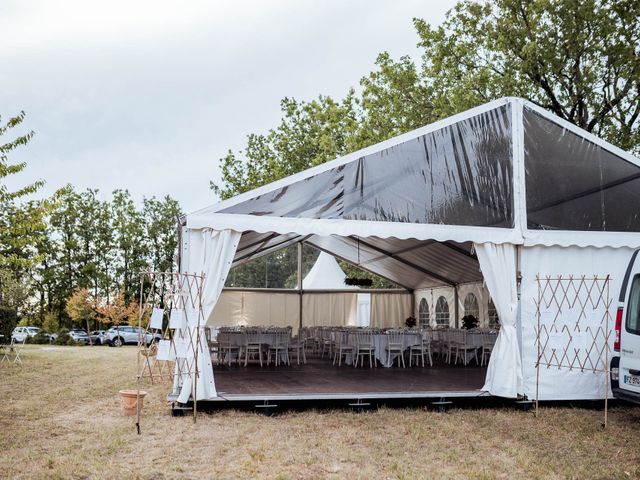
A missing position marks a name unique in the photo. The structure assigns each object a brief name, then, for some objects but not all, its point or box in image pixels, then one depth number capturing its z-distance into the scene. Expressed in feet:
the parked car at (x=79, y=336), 92.79
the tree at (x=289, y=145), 85.20
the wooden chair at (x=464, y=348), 42.04
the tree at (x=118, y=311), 102.08
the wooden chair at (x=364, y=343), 39.63
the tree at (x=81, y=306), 97.35
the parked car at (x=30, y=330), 95.21
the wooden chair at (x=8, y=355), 50.06
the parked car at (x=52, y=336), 93.61
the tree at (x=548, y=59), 54.03
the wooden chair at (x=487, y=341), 41.32
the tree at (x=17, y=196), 33.32
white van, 21.97
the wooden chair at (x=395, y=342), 39.29
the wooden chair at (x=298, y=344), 42.06
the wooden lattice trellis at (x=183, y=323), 22.61
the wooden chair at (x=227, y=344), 38.63
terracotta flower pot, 24.53
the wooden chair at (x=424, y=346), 40.63
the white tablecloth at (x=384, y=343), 39.66
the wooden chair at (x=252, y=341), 38.73
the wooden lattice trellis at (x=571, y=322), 26.76
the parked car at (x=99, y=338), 92.93
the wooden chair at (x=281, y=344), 39.45
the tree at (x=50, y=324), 100.17
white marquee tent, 25.98
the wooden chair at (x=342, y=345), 40.47
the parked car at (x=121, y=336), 90.38
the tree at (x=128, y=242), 117.19
